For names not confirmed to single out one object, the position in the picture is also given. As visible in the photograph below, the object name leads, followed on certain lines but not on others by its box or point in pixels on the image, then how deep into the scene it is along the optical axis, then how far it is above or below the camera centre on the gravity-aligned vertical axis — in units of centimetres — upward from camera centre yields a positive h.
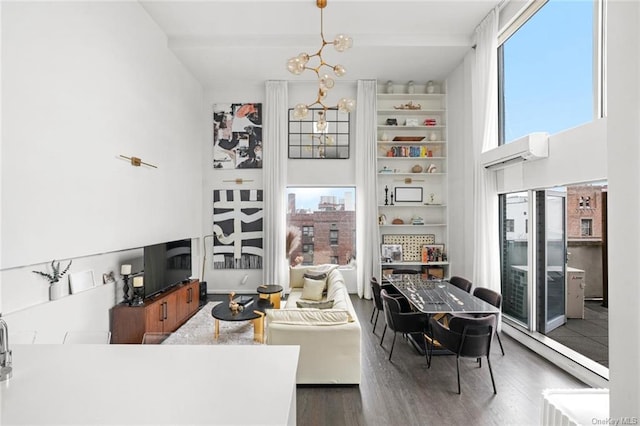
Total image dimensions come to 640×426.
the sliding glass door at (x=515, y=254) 399 -54
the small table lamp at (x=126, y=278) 368 -78
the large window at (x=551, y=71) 315 +174
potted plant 273 -60
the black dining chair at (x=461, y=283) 421 -98
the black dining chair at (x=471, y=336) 281 -112
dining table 318 -98
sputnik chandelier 322 +159
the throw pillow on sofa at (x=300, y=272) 559 -106
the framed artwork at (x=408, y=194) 640 +45
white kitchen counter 93 -61
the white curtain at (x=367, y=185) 615 +61
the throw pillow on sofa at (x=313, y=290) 492 -122
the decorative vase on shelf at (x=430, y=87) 630 +266
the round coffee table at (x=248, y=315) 378 -127
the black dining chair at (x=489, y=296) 357 -100
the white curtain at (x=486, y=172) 438 +65
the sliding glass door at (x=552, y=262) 355 -55
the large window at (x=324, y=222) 657 -15
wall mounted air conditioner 350 +80
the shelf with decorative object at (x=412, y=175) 629 +84
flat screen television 395 -73
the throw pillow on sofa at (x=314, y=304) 383 -122
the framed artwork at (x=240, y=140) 649 +160
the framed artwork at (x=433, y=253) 616 -77
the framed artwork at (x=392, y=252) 626 -76
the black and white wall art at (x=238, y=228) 649 -28
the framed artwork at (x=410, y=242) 633 -56
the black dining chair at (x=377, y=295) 416 -112
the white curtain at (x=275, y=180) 627 +72
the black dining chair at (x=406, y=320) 338 -116
